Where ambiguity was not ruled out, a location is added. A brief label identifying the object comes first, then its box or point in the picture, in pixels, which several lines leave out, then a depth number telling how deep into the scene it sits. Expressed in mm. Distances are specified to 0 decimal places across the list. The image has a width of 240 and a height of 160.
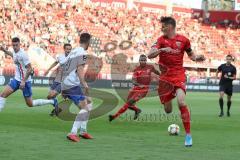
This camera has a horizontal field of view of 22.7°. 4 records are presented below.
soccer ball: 13500
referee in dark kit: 22019
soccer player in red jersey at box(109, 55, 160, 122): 17369
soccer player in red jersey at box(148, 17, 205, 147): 11969
